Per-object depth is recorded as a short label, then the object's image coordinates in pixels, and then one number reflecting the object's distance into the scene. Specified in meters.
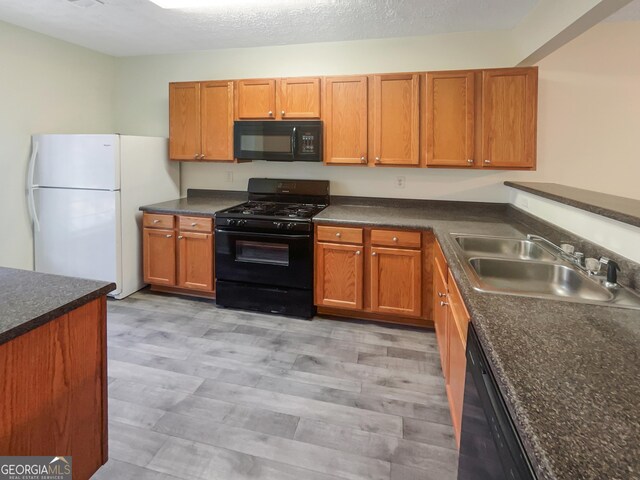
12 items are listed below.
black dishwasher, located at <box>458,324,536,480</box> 0.75
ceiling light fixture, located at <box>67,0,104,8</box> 2.72
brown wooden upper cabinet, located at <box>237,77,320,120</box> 3.34
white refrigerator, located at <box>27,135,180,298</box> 3.35
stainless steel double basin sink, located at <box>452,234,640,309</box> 1.39
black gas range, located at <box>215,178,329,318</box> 3.17
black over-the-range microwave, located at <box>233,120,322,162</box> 3.31
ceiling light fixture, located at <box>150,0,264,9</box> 2.67
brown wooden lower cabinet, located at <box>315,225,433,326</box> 2.97
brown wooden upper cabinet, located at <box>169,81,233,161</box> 3.58
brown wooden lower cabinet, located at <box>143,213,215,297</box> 3.47
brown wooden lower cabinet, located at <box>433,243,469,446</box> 1.59
